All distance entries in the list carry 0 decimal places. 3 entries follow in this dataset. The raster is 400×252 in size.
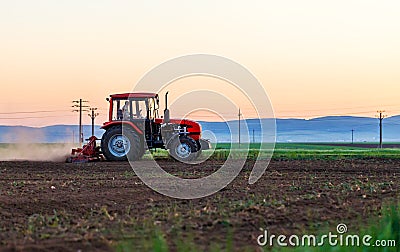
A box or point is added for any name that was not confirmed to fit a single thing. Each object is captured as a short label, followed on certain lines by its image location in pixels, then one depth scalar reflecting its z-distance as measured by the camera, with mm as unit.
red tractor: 26422
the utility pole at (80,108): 71062
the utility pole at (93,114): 79500
